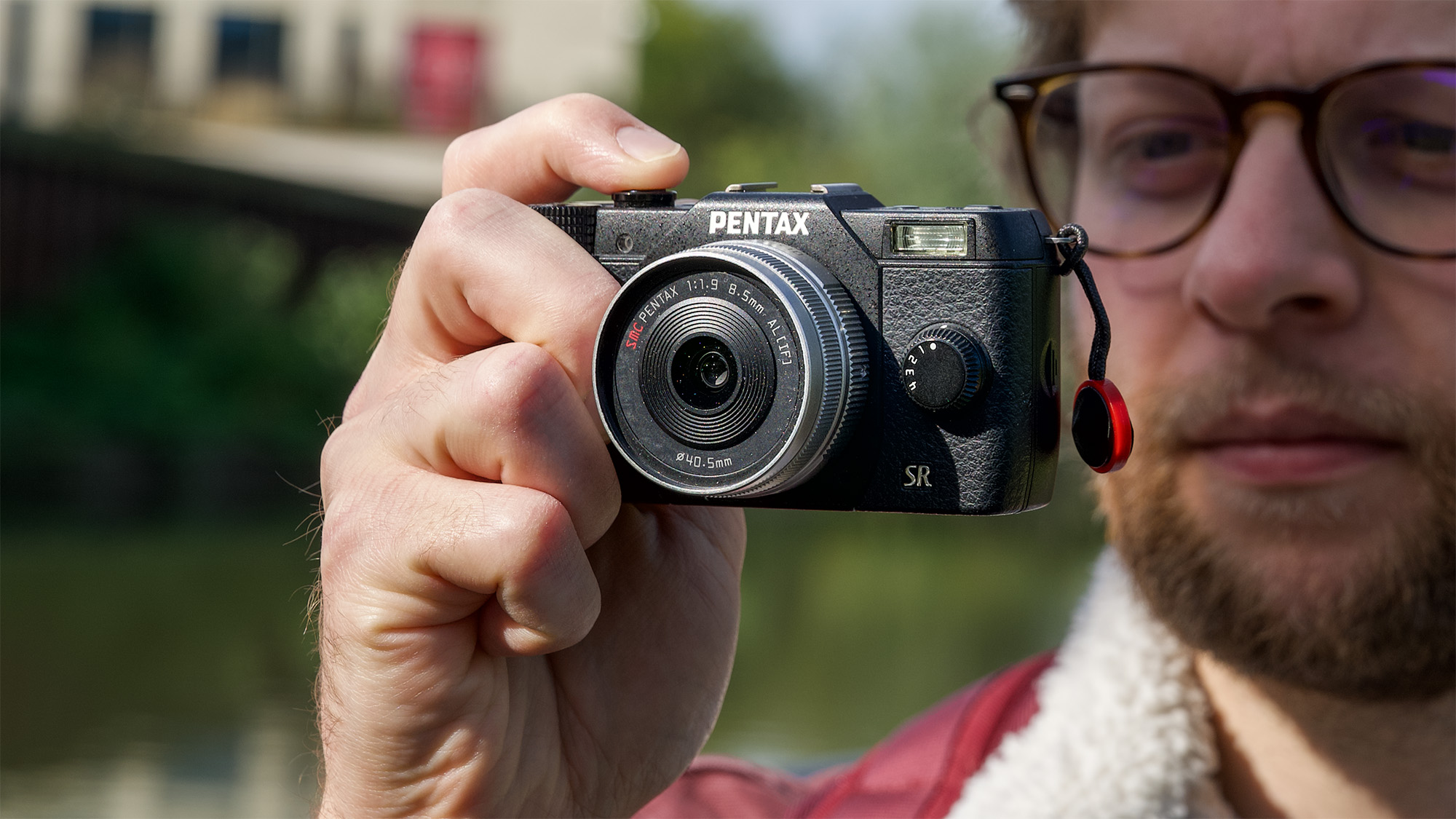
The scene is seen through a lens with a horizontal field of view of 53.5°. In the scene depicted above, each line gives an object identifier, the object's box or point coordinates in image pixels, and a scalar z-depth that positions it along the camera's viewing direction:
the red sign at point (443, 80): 18.66
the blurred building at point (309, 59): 16.08
